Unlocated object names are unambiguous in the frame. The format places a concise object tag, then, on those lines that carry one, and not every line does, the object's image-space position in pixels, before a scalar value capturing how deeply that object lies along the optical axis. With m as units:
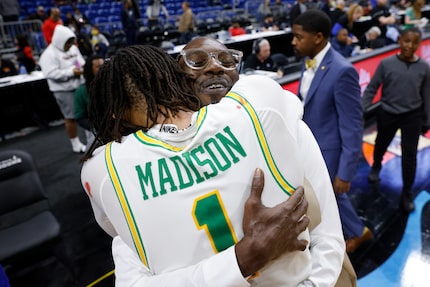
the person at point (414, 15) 8.05
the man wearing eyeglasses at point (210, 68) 1.42
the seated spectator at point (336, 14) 7.61
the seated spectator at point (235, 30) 8.39
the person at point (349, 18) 7.22
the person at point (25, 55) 6.40
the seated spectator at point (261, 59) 5.30
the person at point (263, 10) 11.37
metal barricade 8.45
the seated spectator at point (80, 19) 8.77
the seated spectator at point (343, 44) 5.60
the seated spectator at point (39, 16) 9.22
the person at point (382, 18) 7.59
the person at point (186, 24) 9.10
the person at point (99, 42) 7.08
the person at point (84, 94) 3.50
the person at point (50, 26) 6.61
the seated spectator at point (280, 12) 10.18
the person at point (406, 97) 3.01
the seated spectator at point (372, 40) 6.49
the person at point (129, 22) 7.84
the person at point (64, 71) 4.52
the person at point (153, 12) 9.55
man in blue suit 2.16
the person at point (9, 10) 8.55
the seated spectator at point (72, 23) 7.77
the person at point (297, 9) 8.48
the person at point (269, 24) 9.03
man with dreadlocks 0.74
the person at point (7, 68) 6.07
